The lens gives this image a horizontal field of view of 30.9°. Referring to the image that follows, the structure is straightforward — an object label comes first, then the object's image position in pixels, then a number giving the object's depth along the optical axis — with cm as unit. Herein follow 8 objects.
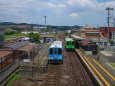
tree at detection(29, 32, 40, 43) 6950
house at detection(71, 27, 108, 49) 6031
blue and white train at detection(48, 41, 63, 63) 2795
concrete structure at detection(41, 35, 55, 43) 6866
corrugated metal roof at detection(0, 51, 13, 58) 2054
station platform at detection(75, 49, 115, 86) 1838
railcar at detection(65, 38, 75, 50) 4438
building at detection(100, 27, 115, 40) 6089
